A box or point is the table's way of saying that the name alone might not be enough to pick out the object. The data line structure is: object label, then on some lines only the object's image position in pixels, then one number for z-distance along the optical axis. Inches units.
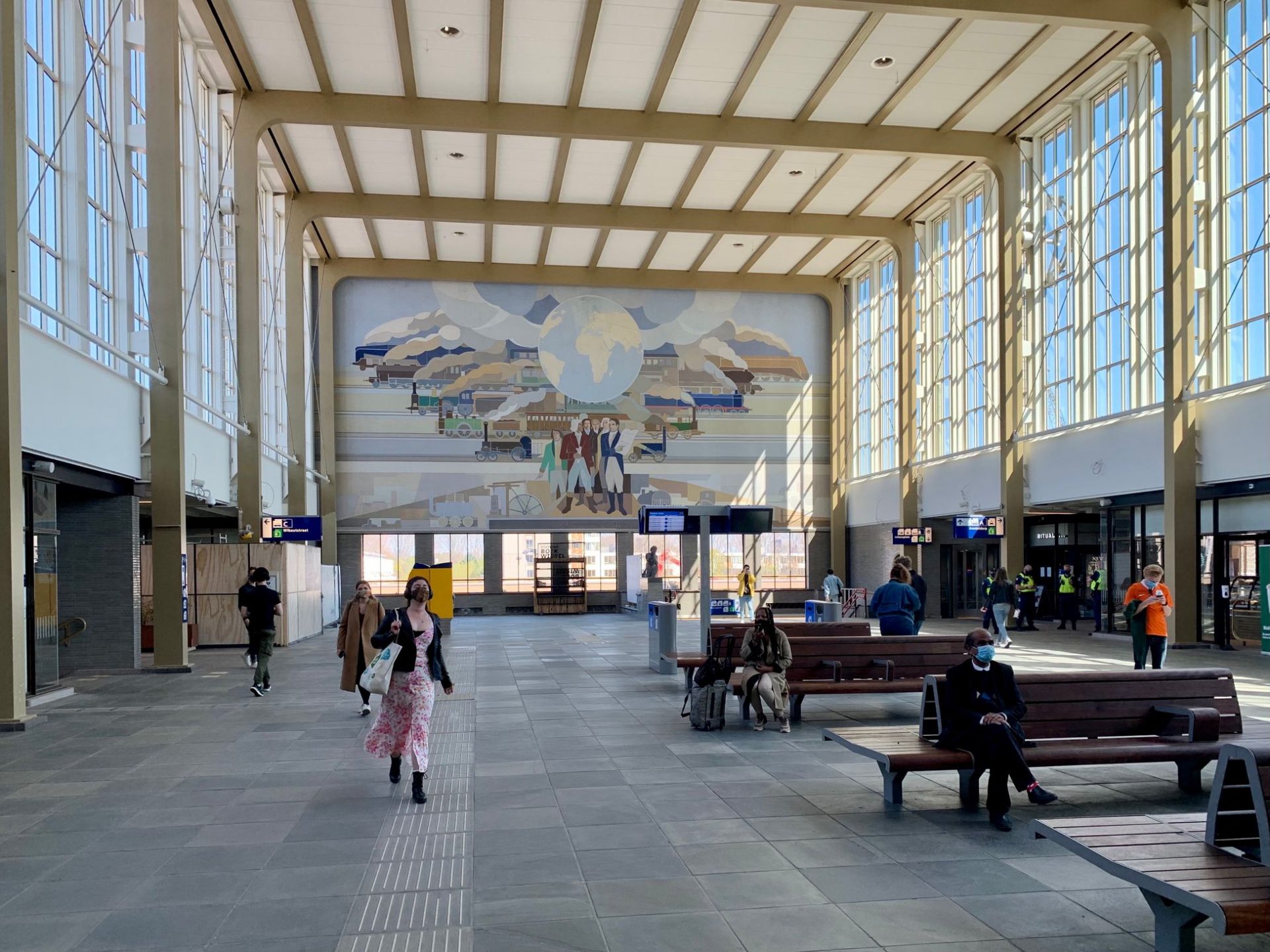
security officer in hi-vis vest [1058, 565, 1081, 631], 1089.4
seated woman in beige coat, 426.6
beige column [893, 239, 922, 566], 1306.6
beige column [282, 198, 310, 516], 1175.6
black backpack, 432.8
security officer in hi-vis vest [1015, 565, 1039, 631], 1019.3
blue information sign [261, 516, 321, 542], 941.8
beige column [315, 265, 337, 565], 1432.1
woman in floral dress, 317.7
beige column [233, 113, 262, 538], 919.0
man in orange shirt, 546.0
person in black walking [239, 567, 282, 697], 546.9
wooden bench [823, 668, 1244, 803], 293.1
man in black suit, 278.4
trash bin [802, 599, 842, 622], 884.0
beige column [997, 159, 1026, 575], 1052.5
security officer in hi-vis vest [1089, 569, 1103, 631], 999.0
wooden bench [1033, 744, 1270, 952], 165.0
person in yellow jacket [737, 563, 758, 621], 1240.8
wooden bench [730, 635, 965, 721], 448.8
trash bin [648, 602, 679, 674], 655.1
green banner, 741.3
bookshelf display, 1517.0
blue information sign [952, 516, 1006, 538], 1033.5
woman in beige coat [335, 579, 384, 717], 470.0
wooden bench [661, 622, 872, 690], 512.4
